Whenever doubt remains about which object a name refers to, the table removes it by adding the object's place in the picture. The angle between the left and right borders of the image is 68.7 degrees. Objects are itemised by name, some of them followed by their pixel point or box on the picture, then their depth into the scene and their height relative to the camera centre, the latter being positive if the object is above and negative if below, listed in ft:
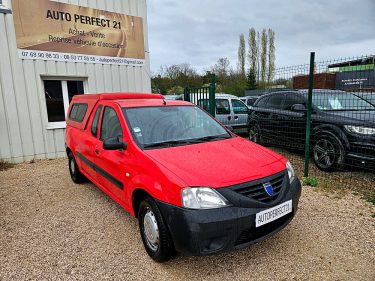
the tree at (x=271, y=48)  144.46 +21.99
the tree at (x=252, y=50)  146.20 +21.61
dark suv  16.26 -2.48
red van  7.85 -2.72
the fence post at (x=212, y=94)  22.70 -0.20
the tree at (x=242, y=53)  149.69 +20.61
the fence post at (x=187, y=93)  26.25 -0.05
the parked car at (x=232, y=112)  33.06 -2.47
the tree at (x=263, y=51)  145.59 +20.31
